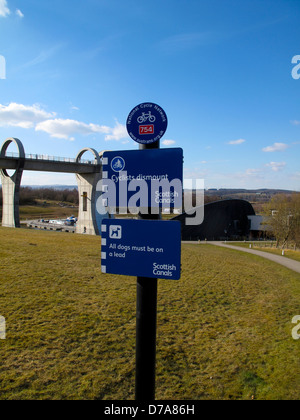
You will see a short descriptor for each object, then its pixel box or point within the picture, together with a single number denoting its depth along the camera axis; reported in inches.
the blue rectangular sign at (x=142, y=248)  153.1
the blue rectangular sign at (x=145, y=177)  154.9
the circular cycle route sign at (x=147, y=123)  160.1
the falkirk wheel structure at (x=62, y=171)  1521.9
